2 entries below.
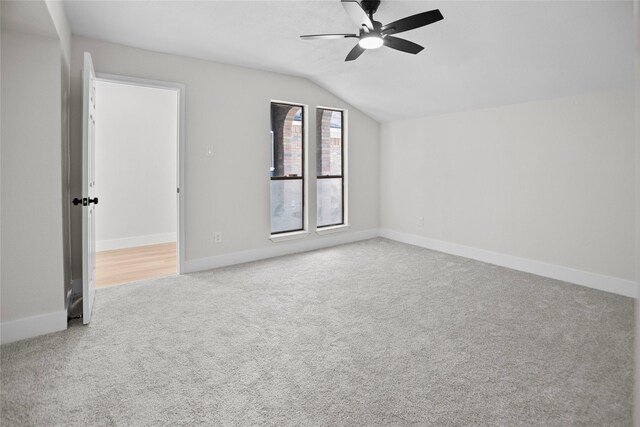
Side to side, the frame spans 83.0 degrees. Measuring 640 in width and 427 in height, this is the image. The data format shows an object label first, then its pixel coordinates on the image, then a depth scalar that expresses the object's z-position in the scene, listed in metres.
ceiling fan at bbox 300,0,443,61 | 2.39
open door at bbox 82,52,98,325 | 2.69
